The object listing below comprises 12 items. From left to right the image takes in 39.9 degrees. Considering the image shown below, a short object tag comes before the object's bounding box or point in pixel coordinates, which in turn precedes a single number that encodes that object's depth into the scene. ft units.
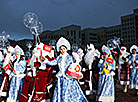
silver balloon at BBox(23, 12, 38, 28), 17.75
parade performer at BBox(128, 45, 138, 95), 25.28
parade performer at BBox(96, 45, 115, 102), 20.08
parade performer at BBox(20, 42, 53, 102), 16.96
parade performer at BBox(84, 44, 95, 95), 23.84
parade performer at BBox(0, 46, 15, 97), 20.98
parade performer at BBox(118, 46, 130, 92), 29.85
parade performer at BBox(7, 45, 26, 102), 18.90
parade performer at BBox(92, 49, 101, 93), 23.60
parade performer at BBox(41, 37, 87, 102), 14.29
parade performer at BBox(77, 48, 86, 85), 37.90
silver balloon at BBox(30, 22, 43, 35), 17.21
